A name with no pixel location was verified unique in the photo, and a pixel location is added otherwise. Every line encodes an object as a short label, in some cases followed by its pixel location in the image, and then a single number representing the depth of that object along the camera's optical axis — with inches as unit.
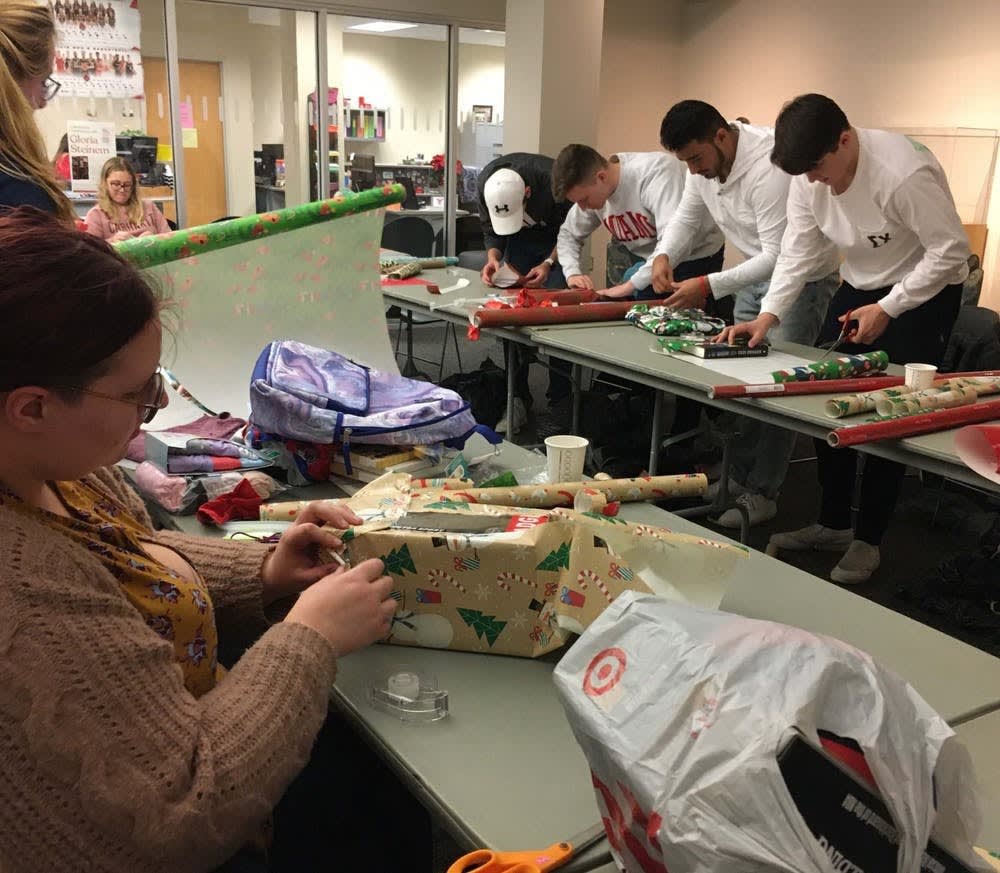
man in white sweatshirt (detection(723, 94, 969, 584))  99.9
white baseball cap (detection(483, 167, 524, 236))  159.2
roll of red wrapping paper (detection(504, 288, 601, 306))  139.4
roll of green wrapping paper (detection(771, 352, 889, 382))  95.9
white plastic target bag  24.2
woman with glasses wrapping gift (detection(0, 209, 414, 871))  29.0
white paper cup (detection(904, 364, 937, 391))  88.2
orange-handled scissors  32.4
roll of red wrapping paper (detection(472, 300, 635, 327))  126.0
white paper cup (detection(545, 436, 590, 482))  65.1
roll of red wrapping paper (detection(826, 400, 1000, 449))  77.8
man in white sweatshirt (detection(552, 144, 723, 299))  143.4
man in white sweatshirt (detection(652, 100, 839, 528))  124.2
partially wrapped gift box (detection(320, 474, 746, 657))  45.4
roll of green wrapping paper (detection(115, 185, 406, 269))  72.6
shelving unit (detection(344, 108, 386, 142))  296.2
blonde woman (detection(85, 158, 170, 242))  203.2
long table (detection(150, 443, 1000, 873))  36.4
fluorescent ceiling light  281.4
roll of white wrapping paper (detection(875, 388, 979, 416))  82.4
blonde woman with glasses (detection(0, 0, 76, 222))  60.7
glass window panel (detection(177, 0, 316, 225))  251.6
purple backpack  68.1
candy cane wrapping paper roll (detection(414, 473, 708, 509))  56.6
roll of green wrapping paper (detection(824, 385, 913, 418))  84.2
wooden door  241.4
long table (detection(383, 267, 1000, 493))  77.2
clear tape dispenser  42.5
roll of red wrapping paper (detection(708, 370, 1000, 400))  92.5
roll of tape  43.7
